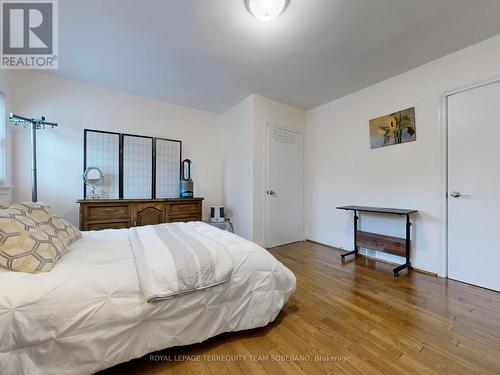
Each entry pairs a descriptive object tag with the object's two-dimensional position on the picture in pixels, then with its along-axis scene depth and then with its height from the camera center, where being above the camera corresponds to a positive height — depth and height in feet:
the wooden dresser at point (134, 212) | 8.34 -1.20
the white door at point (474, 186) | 6.75 +0.03
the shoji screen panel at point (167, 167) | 11.41 +1.05
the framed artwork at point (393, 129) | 8.70 +2.61
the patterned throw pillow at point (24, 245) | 3.34 -1.06
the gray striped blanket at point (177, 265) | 3.63 -1.53
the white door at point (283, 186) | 11.45 +0.01
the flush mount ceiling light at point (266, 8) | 5.35 +4.79
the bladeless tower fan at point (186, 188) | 11.24 -0.12
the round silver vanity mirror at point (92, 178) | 9.24 +0.35
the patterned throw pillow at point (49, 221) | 4.43 -0.84
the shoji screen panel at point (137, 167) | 10.50 +0.98
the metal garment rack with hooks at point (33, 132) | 7.65 +2.03
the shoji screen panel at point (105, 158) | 9.70 +1.36
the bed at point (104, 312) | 2.91 -2.17
